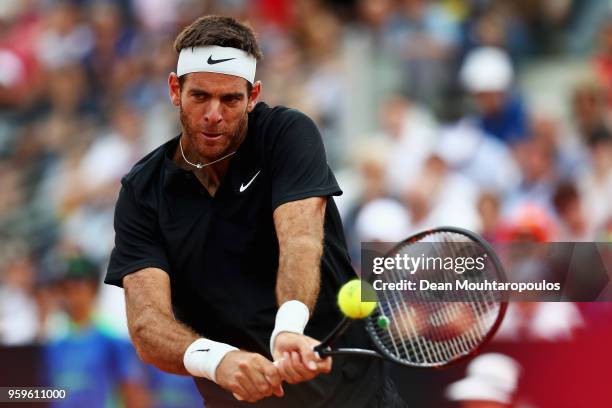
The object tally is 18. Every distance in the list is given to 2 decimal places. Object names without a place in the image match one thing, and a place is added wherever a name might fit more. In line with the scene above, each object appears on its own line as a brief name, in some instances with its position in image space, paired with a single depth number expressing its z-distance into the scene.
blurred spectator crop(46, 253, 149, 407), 13.72
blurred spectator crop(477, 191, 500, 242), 16.03
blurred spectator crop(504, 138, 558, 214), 16.75
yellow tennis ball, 8.19
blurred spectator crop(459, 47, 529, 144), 18.33
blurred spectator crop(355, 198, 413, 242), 16.67
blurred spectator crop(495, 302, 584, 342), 12.14
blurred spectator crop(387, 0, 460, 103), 20.06
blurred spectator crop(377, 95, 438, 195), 17.78
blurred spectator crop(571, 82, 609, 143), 17.39
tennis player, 8.97
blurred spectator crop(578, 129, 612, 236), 15.95
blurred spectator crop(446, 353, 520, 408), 11.77
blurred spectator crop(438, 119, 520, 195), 17.42
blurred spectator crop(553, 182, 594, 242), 15.43
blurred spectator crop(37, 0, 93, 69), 24.03
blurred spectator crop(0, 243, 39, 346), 18.32
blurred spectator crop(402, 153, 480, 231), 16.61
